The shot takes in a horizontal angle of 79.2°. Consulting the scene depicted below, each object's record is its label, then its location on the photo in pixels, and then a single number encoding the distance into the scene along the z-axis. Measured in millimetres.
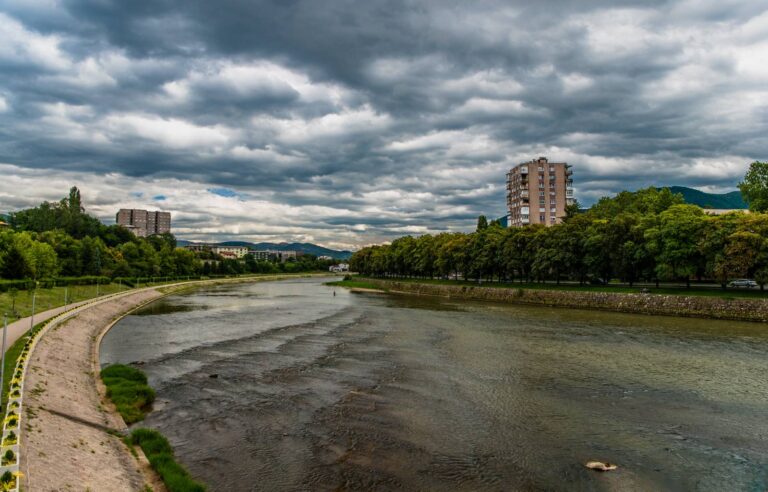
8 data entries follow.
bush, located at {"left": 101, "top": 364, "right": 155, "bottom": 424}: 20438
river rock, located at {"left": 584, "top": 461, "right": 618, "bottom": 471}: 15500
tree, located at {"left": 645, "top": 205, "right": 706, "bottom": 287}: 61594
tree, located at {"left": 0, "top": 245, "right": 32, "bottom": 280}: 66438
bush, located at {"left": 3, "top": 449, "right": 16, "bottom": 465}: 10866
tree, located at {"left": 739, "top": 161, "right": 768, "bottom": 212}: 78938
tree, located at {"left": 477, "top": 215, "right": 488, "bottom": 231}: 142762
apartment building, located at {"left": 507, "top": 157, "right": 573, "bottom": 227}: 152750
